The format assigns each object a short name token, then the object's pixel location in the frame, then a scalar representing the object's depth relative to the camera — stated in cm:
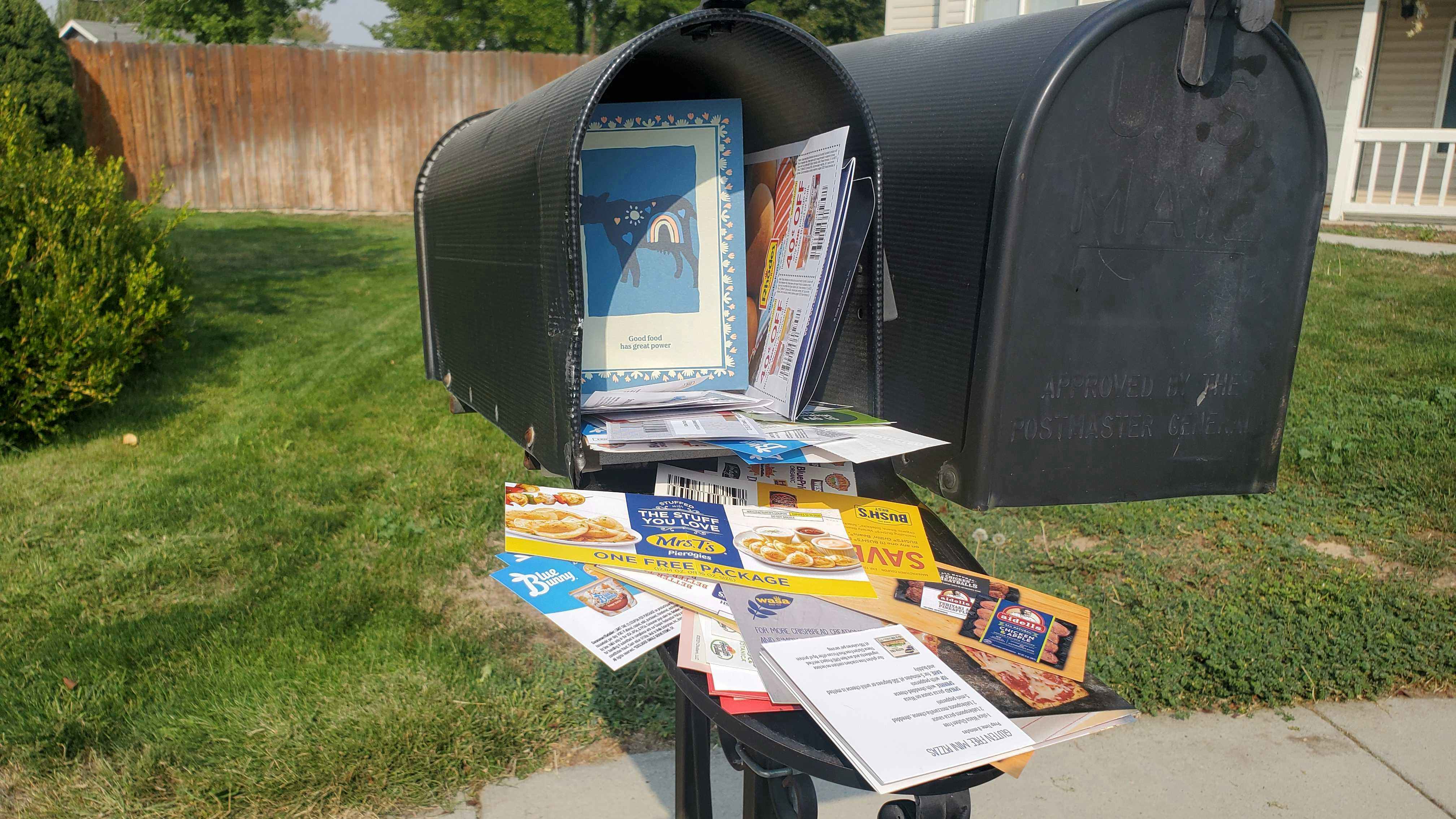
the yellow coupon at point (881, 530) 132
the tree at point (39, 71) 1166
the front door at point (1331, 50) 1309
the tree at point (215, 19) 2759
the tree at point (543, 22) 3231
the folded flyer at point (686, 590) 121
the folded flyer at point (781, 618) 115
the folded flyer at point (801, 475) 144
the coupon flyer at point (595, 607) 112
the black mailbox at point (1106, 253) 140
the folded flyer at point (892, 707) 98
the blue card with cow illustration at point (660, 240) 149
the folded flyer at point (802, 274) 139
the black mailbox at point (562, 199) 127
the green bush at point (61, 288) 487
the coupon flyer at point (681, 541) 124
